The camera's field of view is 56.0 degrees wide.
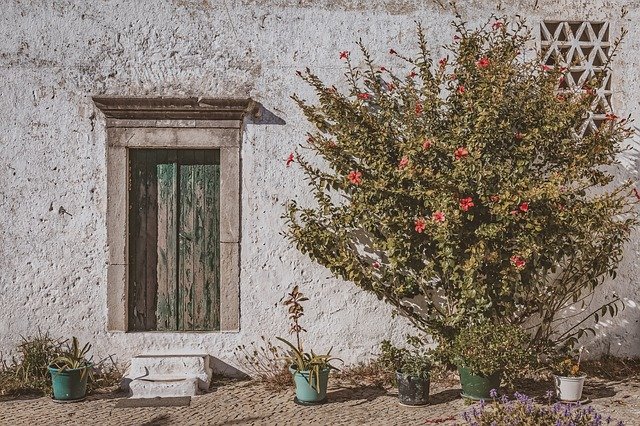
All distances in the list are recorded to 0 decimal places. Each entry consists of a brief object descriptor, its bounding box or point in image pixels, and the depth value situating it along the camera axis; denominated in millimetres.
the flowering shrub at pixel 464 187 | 4633
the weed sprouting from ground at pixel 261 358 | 5320
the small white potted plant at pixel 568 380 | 4527
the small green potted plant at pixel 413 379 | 4562
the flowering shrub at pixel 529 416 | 3435
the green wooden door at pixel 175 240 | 5461
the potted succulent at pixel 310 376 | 4617
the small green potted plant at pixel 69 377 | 4723
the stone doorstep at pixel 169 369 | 4984
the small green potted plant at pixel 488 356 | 4387
